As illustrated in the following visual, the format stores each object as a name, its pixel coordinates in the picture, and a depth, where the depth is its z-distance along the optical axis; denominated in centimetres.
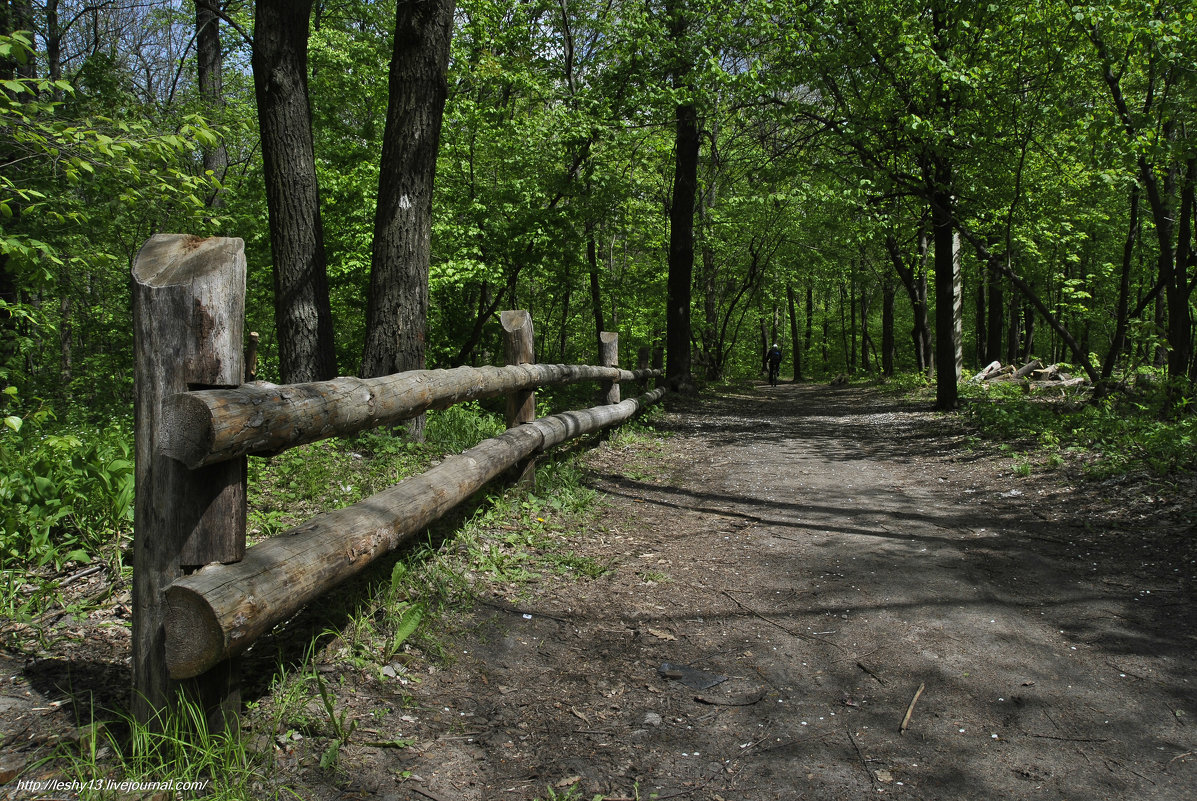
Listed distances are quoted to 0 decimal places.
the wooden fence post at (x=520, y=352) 573
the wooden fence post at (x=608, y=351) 925
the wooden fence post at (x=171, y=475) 209
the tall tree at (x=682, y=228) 1445
